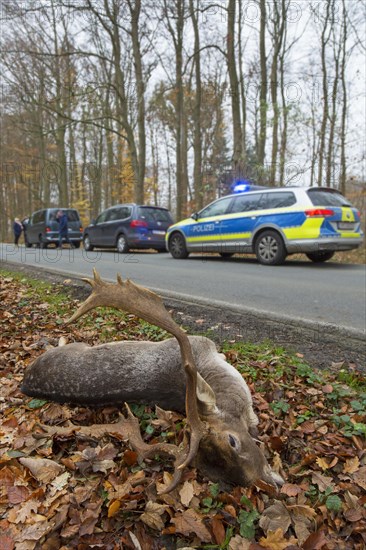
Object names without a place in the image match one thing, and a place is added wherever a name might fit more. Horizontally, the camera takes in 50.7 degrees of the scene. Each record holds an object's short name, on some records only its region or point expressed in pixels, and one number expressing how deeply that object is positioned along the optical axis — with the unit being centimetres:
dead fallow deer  179
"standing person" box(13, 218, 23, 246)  2311
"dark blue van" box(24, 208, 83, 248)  1941
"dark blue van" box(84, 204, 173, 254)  1499
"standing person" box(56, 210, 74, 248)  1810
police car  970
